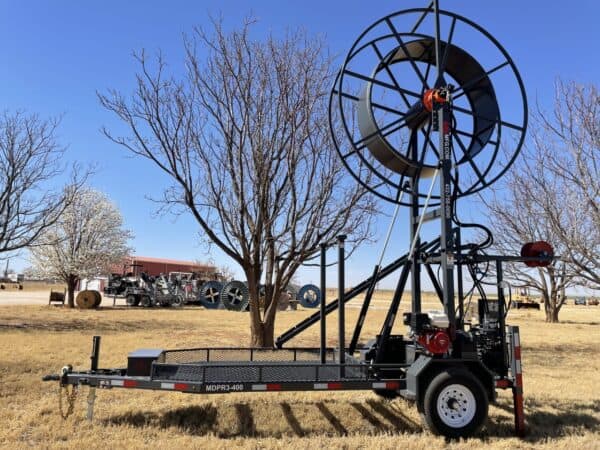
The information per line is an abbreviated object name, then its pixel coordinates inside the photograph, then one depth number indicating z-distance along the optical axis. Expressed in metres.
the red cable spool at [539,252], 6.24
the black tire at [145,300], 36.38
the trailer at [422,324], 5.55
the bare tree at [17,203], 17.97
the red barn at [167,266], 66.81
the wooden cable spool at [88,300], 32.03
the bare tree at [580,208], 12.64
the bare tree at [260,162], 11.77
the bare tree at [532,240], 14.85
